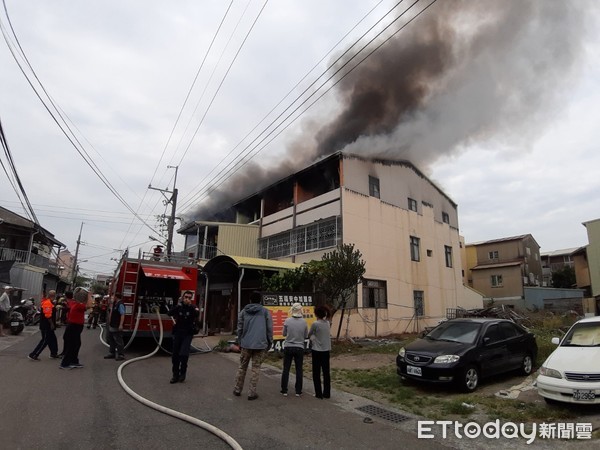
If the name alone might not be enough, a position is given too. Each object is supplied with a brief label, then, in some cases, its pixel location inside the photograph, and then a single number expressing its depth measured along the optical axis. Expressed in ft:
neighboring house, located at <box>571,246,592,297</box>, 114.66
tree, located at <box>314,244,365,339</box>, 43.39
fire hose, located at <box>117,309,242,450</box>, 13.99
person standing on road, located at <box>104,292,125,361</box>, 32.42
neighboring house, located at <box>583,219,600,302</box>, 92.27
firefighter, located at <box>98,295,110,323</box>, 72.32
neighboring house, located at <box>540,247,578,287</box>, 147.23
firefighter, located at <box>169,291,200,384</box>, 23.93
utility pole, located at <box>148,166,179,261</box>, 75.51
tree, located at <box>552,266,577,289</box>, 131.75
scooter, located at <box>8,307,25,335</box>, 49.04
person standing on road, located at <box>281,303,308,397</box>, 21.90
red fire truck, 35.94
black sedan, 22.86
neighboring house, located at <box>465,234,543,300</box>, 111.24
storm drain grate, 18.25
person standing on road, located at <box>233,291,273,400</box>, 20.86
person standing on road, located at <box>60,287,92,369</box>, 27.32
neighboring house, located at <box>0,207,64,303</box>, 85.05
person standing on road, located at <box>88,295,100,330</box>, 70.95
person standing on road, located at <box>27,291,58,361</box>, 30.30
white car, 18.06
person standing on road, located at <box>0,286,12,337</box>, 44.65
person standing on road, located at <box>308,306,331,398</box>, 21.72
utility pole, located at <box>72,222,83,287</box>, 149.12
